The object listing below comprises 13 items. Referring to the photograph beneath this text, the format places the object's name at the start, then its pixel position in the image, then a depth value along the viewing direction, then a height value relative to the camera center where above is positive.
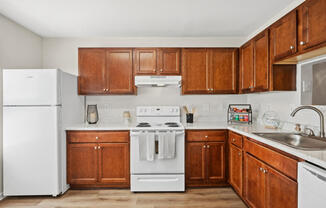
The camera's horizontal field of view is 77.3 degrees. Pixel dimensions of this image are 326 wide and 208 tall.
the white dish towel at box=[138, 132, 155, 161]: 2.75 -0.59
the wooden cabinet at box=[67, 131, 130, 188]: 2.90 -0.77
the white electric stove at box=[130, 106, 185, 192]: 2.81 -0.92
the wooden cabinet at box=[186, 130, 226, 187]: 2.91 -0.81
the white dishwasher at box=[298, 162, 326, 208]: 1.20 -0.53
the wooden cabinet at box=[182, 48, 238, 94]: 3.26 +0.51
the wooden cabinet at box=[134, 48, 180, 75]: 3.25 +0.65
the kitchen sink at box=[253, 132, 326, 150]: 1.79 -0.37
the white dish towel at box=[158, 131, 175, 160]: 2.76 -0.59
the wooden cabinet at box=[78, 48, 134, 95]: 3.24 +0.49
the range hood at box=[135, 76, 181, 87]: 3.18 +0.34
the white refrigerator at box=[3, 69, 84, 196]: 2.58 -0.38
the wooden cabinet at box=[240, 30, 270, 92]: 2.45 +0.51
